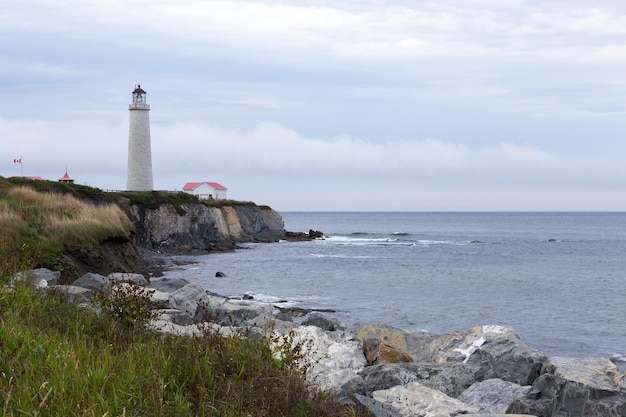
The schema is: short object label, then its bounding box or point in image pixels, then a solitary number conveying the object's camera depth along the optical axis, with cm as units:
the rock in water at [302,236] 8419
